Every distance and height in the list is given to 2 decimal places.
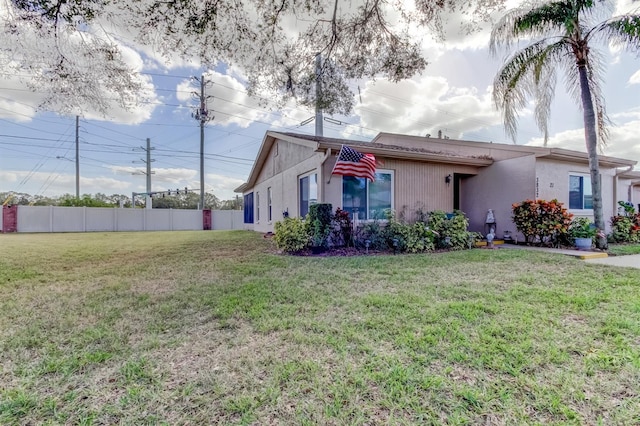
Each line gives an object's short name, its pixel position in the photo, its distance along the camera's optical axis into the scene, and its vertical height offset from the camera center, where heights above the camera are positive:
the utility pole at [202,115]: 21.67 +7.08
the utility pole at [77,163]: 25.33 +4.32
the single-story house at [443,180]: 8.62 +1.05
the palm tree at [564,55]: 7.50 +4.26
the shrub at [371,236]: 8.02 -0.61
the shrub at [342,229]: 7.98 -0.41
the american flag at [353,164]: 7.71 +1.26
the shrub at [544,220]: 8.50 -0.21
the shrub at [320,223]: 7.71 -0.24
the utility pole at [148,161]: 28.40 +5.05
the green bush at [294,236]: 7.77 -0.58
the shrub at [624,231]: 9.97 -0.60
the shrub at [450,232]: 8.48 -0.53
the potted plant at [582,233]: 8.09 -0.54
